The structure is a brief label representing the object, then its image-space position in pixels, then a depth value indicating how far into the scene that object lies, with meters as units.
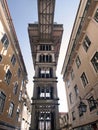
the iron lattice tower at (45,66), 20.14
